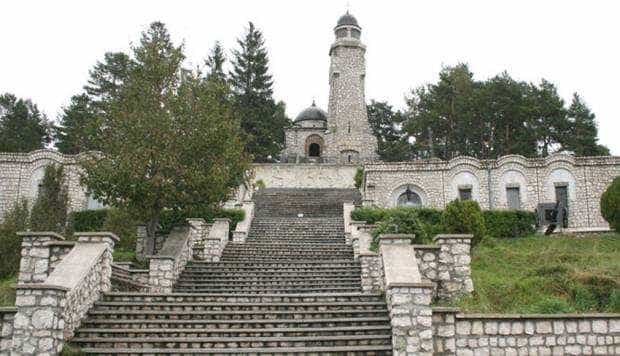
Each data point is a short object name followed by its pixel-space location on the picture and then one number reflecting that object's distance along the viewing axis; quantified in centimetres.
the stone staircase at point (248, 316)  941
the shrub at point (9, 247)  1664
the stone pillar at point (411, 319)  918
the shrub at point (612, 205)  2058
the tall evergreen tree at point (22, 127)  4181
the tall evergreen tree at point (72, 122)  3987
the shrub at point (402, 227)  1416
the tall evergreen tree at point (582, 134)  3909
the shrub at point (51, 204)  2189
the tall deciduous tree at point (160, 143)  1520
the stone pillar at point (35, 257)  1116
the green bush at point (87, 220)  2425
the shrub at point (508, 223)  2298
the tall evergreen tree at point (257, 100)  4431
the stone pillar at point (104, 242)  1103
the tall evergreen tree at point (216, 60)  4919
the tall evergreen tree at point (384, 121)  5130
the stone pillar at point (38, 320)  880
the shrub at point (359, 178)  3481
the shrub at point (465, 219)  1761
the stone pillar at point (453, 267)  1217
